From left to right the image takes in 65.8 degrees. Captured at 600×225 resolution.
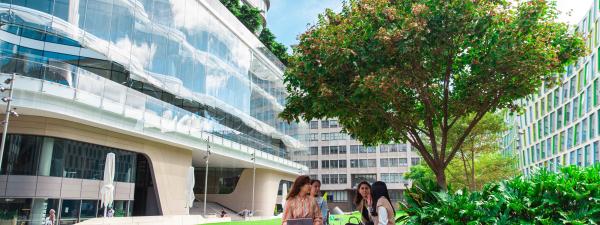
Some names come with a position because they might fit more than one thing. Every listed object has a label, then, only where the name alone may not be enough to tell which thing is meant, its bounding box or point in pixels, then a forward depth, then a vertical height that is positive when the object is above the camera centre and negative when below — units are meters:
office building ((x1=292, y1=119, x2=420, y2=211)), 79.25 +4.85
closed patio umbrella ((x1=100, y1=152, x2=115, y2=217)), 24.84 +0.21
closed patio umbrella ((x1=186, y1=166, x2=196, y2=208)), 31.78 +0.04
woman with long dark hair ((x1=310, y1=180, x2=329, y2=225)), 8.54 -0.19
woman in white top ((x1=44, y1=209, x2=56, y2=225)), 23.41 -1.67
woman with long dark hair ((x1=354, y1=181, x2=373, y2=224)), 7.83 -0.15
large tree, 10.00 +3.05
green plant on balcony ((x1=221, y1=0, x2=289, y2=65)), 50.67 +18.92
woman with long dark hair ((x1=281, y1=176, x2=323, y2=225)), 5.87 -0.19
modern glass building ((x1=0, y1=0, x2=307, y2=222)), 23.19 +5.08
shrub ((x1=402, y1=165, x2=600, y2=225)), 6.11 -0.12
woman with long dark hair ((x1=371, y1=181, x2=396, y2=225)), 6.79 -0.20
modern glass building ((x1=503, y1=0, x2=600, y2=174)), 40.75 +8.25
